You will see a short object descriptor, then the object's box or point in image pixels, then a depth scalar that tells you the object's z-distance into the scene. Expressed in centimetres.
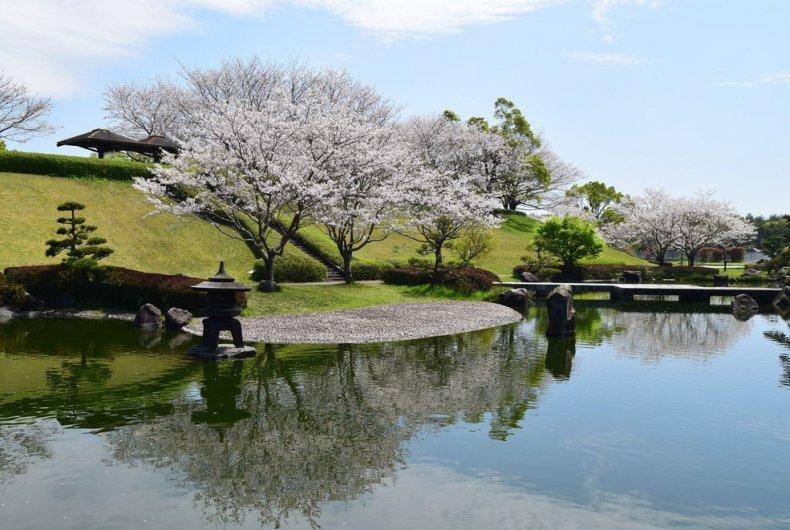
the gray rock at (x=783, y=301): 3985
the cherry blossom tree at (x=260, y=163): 3083
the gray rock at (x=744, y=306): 3669
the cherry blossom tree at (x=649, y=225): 6875
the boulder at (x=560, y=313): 2427
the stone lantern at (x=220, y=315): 1783
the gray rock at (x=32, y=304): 2721
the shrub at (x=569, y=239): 5238
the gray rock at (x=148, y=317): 2389
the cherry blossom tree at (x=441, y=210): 4003
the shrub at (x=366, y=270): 4141
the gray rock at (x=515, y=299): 3638
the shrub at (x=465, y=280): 3716
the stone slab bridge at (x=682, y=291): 4156
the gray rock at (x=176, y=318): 2342
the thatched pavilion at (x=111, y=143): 4756
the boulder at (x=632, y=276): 5231
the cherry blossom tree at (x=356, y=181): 3450
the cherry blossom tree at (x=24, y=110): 6238
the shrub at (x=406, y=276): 3894
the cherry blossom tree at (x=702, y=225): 6681
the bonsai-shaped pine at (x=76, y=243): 2780
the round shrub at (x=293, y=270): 3634
